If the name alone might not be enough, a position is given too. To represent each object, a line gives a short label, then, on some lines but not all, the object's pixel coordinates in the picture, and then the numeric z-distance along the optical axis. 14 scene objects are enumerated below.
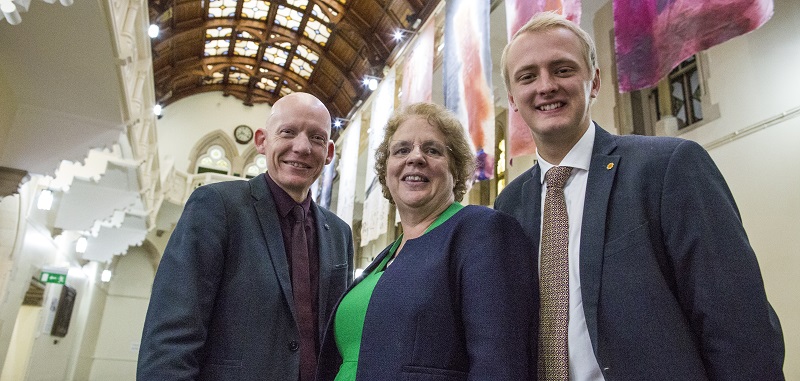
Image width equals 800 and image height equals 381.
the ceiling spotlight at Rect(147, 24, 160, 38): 8.66
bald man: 1.80
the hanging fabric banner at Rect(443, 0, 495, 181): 6.59
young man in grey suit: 1.26
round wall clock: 22.86
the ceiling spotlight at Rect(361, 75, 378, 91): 14.61
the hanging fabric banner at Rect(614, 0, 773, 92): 3.40
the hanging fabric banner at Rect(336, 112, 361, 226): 13.07
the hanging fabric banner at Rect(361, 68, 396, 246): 10.16
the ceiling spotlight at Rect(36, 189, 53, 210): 8.33
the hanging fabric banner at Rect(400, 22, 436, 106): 9.43
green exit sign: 9.21
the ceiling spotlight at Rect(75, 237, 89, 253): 11.63
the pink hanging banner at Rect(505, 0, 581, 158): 5.12
